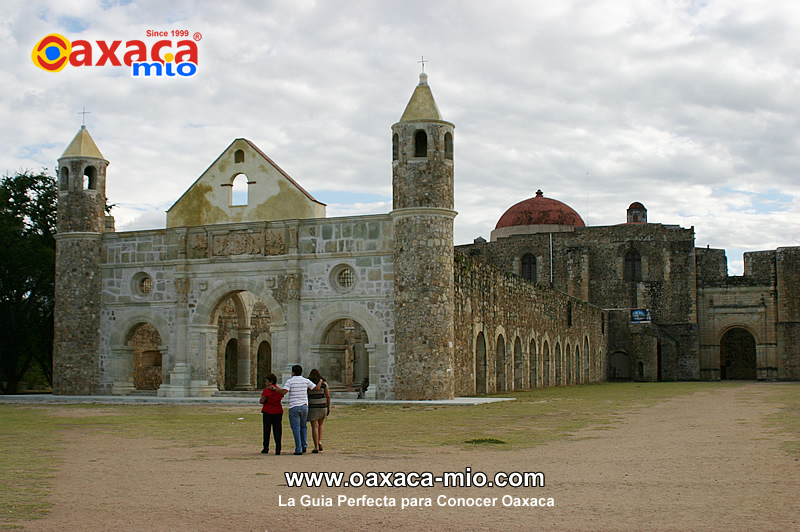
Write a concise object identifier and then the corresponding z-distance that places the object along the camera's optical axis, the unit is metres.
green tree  30.94
